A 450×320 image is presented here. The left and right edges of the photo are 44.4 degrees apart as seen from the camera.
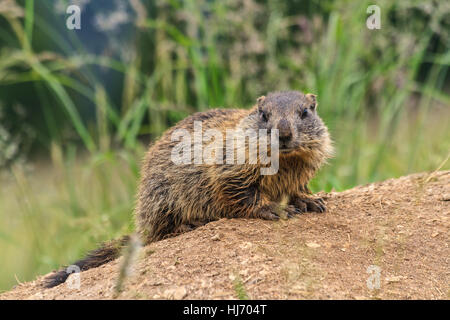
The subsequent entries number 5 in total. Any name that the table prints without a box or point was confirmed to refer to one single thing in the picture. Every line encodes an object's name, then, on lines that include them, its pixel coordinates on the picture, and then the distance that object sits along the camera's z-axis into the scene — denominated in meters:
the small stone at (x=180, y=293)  2.64
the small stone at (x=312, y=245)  3.21
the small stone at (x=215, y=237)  3.31
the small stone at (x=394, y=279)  2.83
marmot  3.84
